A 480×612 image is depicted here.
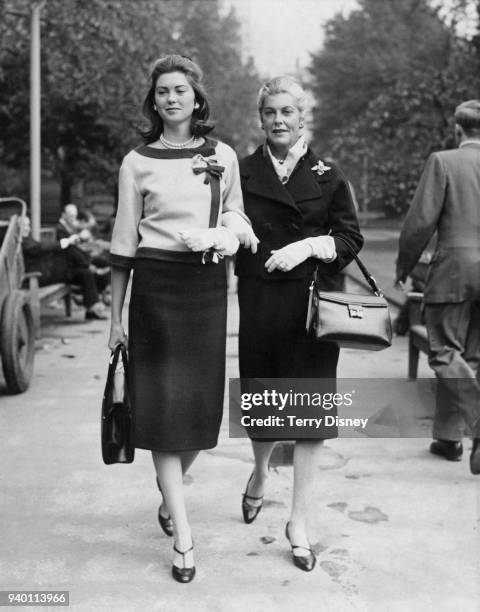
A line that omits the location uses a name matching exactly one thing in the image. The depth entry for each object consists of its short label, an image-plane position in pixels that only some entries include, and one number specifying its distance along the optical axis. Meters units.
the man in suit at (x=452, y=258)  5.00
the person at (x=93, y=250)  12.05
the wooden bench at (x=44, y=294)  9.13
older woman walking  3.64
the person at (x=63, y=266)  8.70
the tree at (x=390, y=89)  21.11
